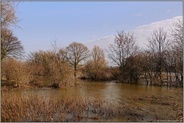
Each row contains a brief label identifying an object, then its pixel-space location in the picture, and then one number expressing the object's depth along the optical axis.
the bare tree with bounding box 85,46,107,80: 28.78
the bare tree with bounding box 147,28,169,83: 23.48
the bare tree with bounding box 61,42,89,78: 32.19
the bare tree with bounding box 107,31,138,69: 27.52
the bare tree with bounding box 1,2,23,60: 6.44
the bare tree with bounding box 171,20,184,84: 12.24
